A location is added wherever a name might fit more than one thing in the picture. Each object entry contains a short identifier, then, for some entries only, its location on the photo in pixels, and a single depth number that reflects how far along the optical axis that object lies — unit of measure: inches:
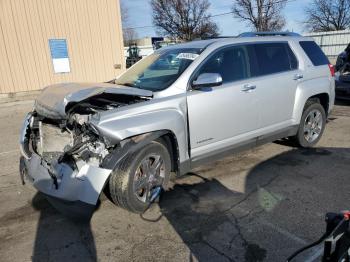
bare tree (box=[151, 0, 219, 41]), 1656.0
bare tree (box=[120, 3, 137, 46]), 2553.9
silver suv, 128.8
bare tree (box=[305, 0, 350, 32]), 2123.5
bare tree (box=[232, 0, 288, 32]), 1407.4
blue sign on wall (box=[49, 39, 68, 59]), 557.8
